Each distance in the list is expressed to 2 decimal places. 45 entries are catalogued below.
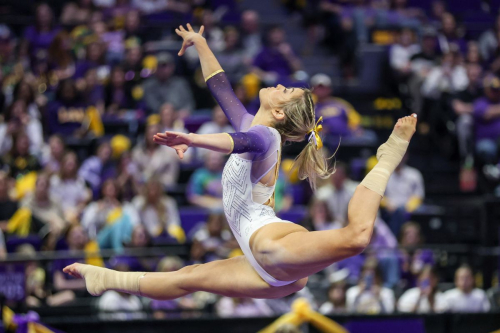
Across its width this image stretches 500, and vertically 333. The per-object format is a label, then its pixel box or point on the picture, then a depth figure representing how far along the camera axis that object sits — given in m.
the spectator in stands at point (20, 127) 17.25
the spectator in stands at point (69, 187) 16.01
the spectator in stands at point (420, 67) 20.75
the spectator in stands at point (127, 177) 15.87
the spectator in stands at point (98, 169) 16.65
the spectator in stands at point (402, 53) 21.39
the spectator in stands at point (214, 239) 14.22
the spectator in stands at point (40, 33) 20.08
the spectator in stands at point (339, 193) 16.01
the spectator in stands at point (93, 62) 19.10
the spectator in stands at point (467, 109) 19.58
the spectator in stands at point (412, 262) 14.86
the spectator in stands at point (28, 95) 17.91
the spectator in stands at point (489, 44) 23.09
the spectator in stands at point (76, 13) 21.15
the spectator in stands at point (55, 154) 16.45
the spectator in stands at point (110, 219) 15.07
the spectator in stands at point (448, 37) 22.33
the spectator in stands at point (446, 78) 20.37
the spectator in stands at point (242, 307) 13.82
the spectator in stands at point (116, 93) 18.60
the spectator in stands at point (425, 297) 14.33
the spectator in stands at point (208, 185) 16.23
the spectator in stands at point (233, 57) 20.02
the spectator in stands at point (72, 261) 13.64
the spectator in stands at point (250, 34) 21.00
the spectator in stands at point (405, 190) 17.09
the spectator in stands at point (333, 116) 18.28
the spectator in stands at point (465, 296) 14.53
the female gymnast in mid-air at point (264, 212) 7.41
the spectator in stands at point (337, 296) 13.98
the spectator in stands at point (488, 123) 19.16
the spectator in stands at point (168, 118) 17.06
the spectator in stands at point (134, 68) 19.13
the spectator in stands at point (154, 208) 15.44
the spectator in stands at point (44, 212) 14.75
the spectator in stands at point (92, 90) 18.39
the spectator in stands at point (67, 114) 18.09
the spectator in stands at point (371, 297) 14.11
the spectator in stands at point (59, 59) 19.39
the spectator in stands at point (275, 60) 20.39
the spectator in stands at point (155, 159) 16.83
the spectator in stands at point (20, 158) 16.77
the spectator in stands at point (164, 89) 18.73
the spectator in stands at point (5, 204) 15.49
